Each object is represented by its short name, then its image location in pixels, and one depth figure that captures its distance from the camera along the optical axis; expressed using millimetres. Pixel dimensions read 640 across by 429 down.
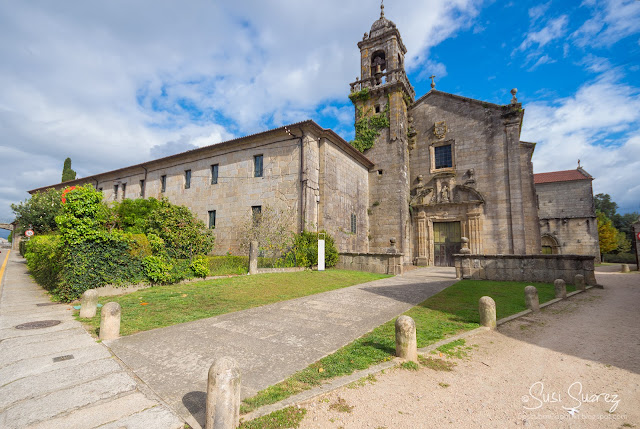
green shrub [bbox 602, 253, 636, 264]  31328
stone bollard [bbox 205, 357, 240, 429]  2404
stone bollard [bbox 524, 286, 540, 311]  6664
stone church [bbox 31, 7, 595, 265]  16406
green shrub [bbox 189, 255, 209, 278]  11188
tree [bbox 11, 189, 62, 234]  22375
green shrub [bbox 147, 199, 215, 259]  10702
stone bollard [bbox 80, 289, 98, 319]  6148
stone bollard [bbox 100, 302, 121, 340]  4676
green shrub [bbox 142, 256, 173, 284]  9625
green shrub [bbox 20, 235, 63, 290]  8859
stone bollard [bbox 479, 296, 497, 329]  5332
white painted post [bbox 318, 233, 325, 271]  14258
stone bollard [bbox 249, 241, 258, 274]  12673
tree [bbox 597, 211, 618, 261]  32875
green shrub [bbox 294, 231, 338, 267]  14328
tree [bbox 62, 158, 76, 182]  36750
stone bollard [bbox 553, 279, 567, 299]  8118
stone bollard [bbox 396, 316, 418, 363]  3848
